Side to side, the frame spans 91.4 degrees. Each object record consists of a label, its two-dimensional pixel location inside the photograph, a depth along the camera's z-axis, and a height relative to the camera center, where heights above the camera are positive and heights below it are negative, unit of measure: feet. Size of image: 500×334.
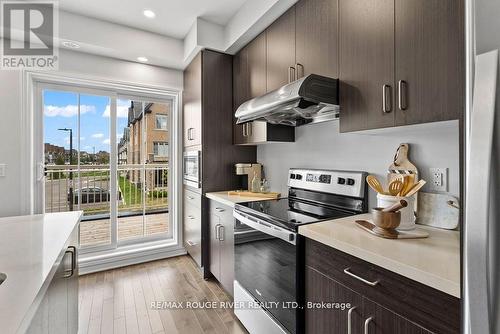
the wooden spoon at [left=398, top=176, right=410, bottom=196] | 3.95 -0.31
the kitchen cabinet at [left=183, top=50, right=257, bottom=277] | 8.36 +1.09
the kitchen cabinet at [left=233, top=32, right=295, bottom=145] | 7.09 +2.49
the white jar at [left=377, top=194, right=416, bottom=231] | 3.86 -0.73
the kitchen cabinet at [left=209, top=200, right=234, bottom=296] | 6.86 -2.32
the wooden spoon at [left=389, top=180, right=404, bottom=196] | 3.99 -0.35
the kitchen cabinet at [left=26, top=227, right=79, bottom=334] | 2.47 -1.70
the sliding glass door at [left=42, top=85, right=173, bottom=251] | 8.73 +0.15
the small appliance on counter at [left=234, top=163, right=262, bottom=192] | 8.45 -0.16
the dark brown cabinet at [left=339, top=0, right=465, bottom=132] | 3.17 +1.58
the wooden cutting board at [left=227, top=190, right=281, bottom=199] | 7.52 -0.86
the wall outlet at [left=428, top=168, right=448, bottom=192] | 4.05 -0.23
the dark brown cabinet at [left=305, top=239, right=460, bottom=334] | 2.48 -1.60
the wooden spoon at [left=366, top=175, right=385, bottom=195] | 4.19 -0.31
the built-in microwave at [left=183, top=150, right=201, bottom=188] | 8.49 -0.05
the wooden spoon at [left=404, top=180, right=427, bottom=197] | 3.77 -0.36
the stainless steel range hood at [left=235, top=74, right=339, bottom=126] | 4.62 +1.35
